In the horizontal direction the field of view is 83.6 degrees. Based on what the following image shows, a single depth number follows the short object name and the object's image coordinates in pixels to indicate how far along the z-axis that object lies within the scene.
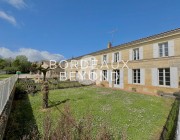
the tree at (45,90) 6.34
